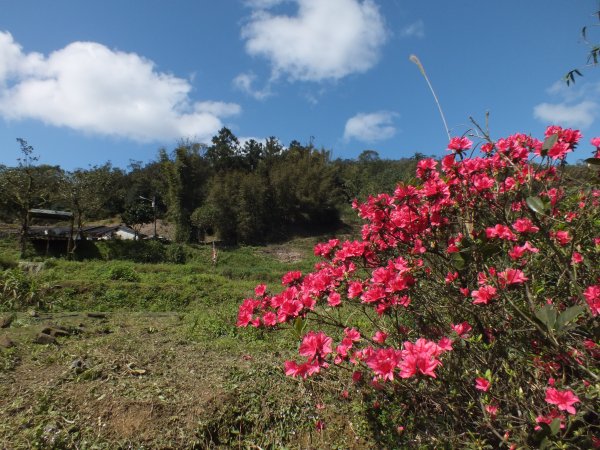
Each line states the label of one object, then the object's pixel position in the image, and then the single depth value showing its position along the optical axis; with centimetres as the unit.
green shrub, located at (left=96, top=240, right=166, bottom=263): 1903
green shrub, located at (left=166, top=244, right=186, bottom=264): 1989
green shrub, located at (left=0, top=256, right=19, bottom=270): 1116
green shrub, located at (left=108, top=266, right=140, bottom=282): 1110
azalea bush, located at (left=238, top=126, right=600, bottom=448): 125
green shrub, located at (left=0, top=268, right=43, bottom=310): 683
